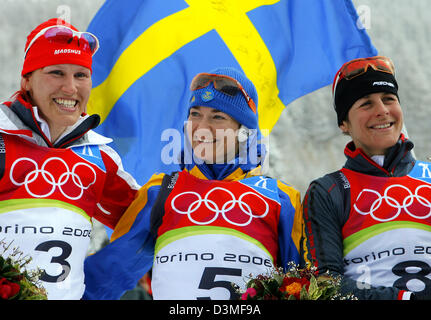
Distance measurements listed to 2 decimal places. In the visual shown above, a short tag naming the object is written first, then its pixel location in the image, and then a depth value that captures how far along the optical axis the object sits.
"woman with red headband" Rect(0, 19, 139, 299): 8.34
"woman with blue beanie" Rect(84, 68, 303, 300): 8.34
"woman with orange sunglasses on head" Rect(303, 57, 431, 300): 7.90
